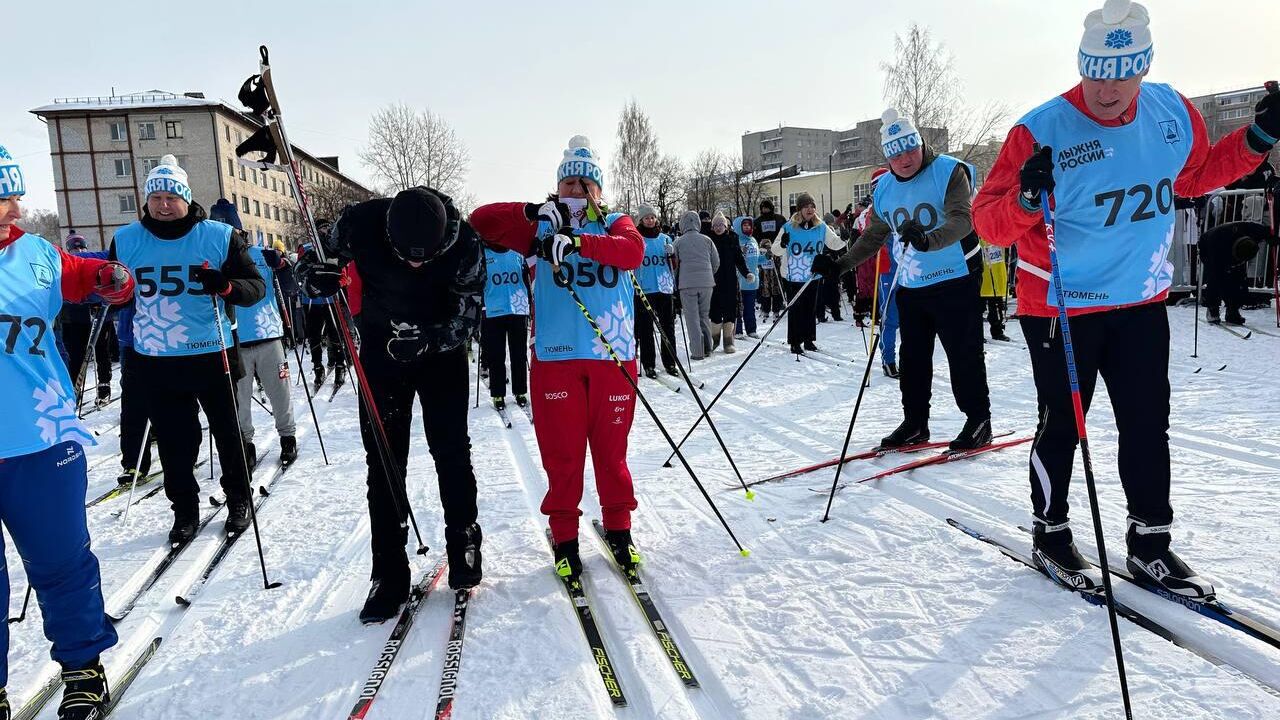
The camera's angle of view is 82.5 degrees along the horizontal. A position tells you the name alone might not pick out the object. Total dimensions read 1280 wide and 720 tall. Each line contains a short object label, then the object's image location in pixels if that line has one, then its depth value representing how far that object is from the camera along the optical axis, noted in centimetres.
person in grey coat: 1045
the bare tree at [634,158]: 4888
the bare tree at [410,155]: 3036
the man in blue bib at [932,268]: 469
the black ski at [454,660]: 239
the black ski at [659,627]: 253
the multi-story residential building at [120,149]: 4991
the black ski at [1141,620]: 226
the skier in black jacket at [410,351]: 304
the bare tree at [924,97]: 3114
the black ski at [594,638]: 244
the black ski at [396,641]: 244
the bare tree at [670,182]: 4531
